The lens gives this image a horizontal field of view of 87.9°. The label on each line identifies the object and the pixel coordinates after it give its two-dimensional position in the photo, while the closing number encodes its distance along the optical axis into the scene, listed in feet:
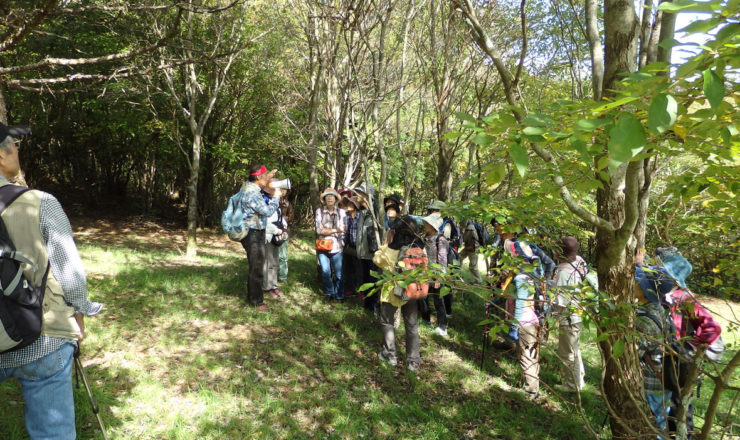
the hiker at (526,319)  14.70
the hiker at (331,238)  21.97
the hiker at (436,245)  17.16
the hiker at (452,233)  20.80
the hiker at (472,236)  23.45
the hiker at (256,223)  18.33
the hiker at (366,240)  20.83
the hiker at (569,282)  14.62
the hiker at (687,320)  9.70
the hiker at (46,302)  6.21
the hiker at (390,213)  21.30
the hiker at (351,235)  22.56
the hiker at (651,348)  9.71
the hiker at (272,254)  20.43
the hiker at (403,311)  15.19
